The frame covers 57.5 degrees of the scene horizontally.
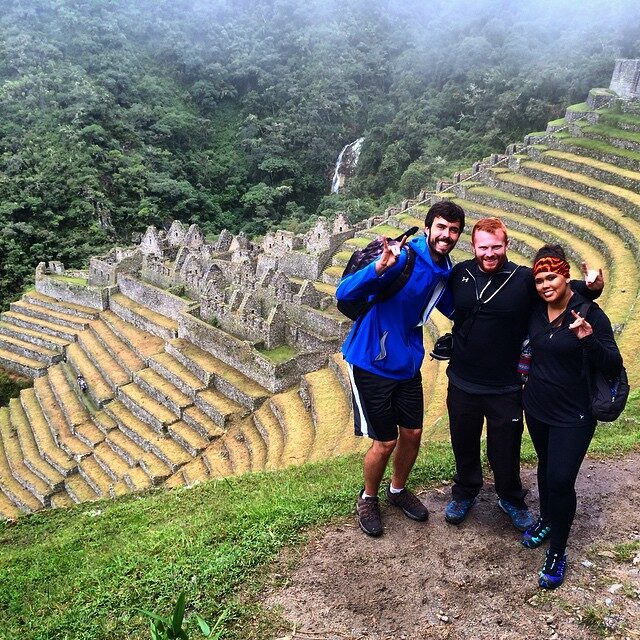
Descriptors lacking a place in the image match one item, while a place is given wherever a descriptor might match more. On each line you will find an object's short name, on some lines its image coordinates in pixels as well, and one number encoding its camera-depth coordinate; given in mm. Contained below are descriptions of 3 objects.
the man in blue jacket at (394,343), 3445
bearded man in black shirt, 3412
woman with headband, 3160
